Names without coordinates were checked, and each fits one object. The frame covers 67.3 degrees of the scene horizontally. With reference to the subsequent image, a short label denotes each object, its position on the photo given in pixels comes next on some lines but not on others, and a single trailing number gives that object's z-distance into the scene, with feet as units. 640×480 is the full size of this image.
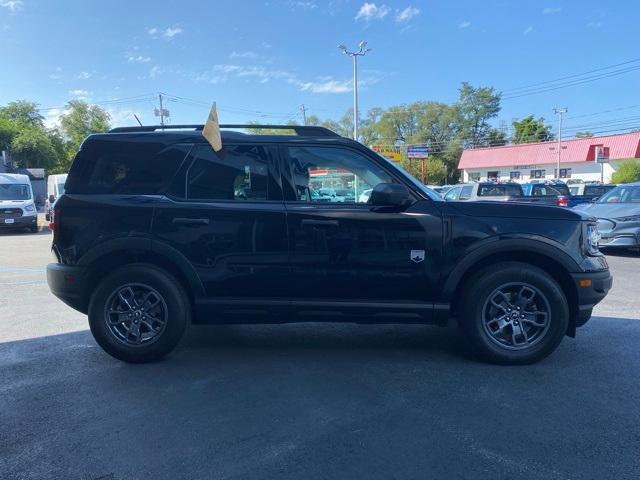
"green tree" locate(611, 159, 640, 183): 122.31
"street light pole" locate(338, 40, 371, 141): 105.91
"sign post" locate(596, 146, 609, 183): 107.45
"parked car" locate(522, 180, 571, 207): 58.65
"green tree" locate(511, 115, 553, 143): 252.83
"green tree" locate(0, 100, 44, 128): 208.64
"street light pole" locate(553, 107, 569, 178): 174.51
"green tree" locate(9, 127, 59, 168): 152.15
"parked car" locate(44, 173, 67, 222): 71.26
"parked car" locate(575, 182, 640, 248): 34.71
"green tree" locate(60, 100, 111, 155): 207.82
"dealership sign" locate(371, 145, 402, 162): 116.28
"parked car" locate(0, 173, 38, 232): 60.95
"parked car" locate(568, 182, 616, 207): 65.44
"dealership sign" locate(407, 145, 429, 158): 127.54
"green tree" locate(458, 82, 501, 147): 267.59
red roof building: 165.99
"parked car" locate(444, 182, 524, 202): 50.75
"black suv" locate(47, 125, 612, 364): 13.51
